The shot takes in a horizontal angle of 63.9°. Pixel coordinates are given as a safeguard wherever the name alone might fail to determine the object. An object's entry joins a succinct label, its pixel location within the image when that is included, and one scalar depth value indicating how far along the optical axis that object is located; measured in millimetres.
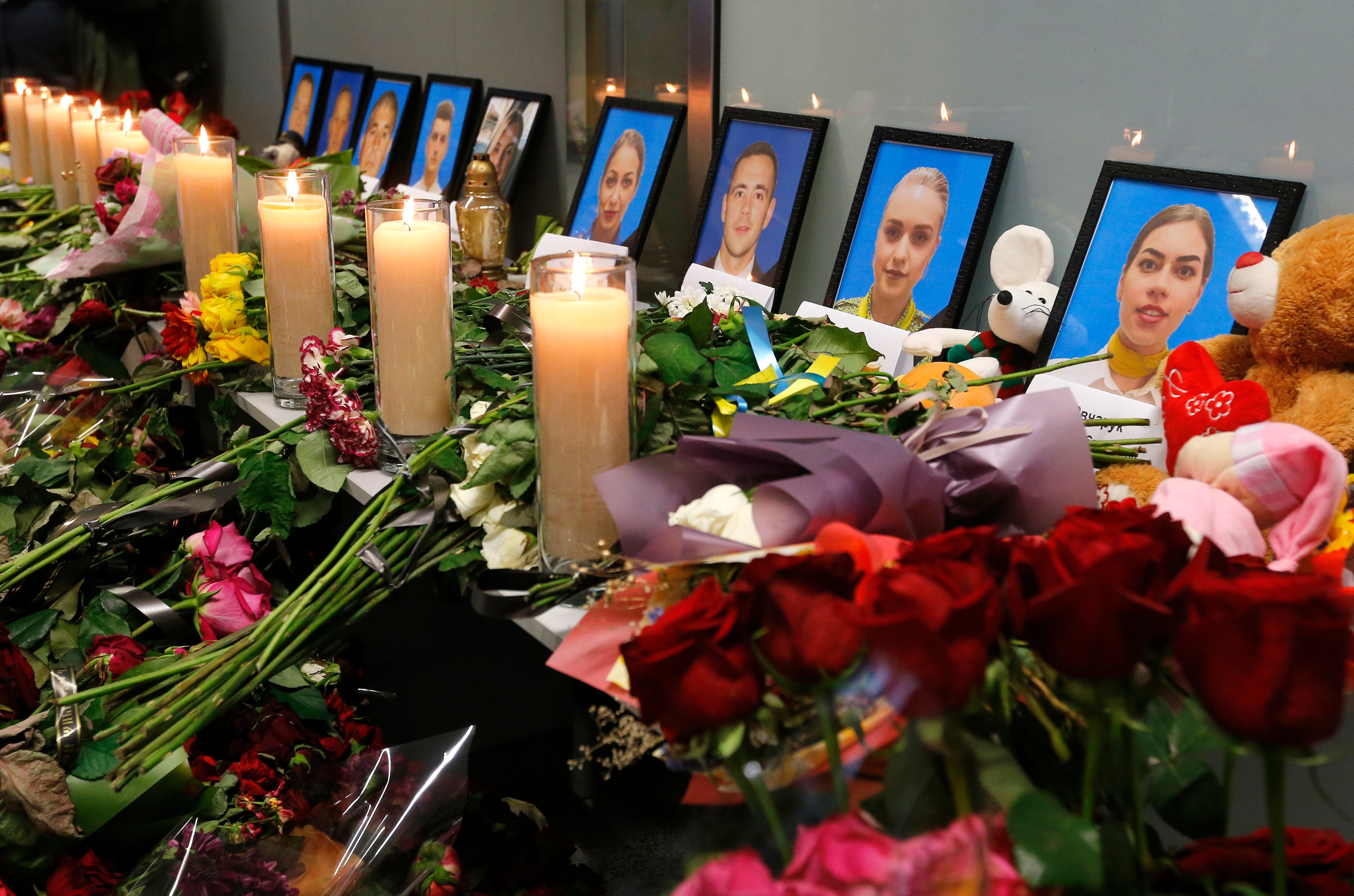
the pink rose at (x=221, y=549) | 1001
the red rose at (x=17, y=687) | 869
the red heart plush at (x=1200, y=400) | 765
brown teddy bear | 802
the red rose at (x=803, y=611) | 440
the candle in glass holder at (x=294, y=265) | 1145
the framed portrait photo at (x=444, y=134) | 2596
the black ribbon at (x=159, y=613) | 941
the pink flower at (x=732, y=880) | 404
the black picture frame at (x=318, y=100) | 3297
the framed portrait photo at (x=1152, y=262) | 1101
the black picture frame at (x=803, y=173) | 1656
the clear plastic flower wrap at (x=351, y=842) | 842
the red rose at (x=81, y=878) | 833
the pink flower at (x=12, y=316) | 1770
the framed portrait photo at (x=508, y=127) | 2383
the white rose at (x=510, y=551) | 771
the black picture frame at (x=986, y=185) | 1368
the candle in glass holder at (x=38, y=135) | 2445
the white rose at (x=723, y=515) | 625
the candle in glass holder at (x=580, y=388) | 698
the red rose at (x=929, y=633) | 419
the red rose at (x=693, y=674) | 448
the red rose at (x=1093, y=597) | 424
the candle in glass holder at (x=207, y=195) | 1415
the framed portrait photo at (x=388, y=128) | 2838
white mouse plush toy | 1268
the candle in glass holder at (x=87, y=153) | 2189
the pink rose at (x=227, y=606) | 953
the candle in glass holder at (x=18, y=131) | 2680
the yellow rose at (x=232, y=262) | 1333
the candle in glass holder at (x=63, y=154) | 2285
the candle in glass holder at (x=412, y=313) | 949
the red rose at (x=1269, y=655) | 389
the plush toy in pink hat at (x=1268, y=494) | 611
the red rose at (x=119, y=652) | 876
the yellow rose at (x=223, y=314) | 1250
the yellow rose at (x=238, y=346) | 1250
